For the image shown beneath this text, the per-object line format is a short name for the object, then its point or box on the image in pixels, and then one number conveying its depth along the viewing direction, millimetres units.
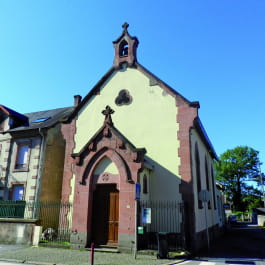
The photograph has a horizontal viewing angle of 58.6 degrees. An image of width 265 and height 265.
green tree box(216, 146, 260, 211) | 53312
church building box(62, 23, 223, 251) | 11867
